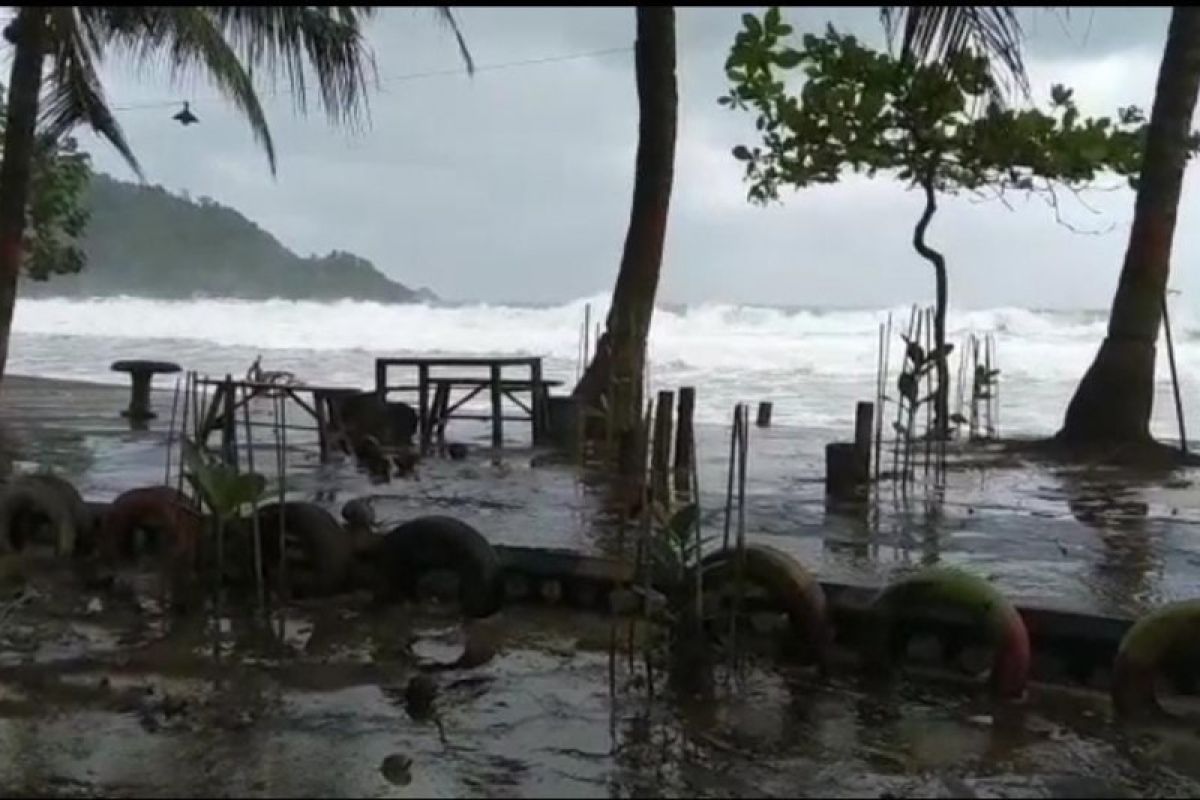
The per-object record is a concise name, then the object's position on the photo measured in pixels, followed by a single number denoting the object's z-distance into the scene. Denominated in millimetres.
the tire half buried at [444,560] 6988
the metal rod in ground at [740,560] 5859
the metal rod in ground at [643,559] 5727
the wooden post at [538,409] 14184
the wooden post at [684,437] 10492
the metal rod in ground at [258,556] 6559
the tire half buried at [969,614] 5738
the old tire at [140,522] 7672
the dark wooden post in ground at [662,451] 7320
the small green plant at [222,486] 6453
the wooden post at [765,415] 17406
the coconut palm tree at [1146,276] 13750
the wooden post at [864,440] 10742
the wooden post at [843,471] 10680
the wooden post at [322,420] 12586
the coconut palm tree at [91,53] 10398
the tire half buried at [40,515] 8172
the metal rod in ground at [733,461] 5948
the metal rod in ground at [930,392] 12820
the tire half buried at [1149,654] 5547
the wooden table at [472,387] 13930
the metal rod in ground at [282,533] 6551
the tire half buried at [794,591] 6098
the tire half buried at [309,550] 7254
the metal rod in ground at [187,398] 7565
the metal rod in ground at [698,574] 5723
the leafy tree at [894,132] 13320
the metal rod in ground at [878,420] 11755
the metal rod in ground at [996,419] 16653
